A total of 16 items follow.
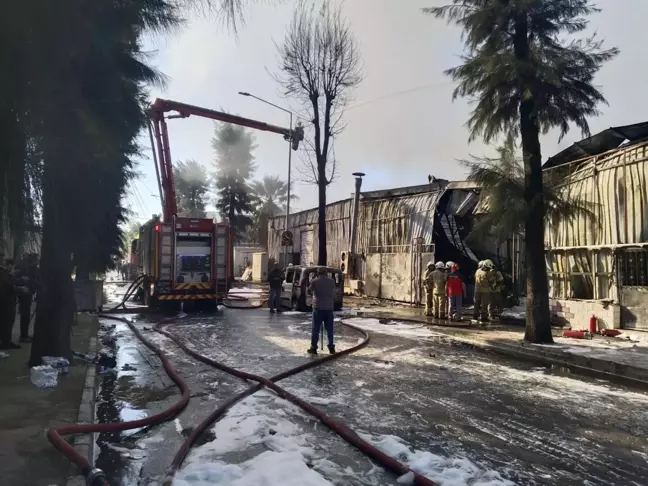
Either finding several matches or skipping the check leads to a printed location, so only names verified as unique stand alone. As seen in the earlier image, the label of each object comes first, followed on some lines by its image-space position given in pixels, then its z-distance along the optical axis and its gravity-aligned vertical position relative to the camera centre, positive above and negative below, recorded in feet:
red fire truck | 63.26 +3.41
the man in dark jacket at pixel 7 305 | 31.76 -1.42
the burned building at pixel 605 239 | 42.80 +3.60
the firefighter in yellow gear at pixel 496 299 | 56.59 -1.71
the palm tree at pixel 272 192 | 254.92 +41.14
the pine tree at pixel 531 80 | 39.34 +14.39
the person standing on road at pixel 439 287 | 57.16 -0.51
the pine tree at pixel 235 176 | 197.39 +38.52
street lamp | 88.74 +22.67
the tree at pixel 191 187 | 230.48 +38.73
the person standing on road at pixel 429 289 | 59.85 -0.76
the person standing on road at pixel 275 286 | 64.64 -0.61
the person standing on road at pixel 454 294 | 55.93 -1.19
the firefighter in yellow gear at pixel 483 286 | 55.57 -0.38
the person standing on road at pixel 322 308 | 36.04 -1.69
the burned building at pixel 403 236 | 74.28 +6.79
